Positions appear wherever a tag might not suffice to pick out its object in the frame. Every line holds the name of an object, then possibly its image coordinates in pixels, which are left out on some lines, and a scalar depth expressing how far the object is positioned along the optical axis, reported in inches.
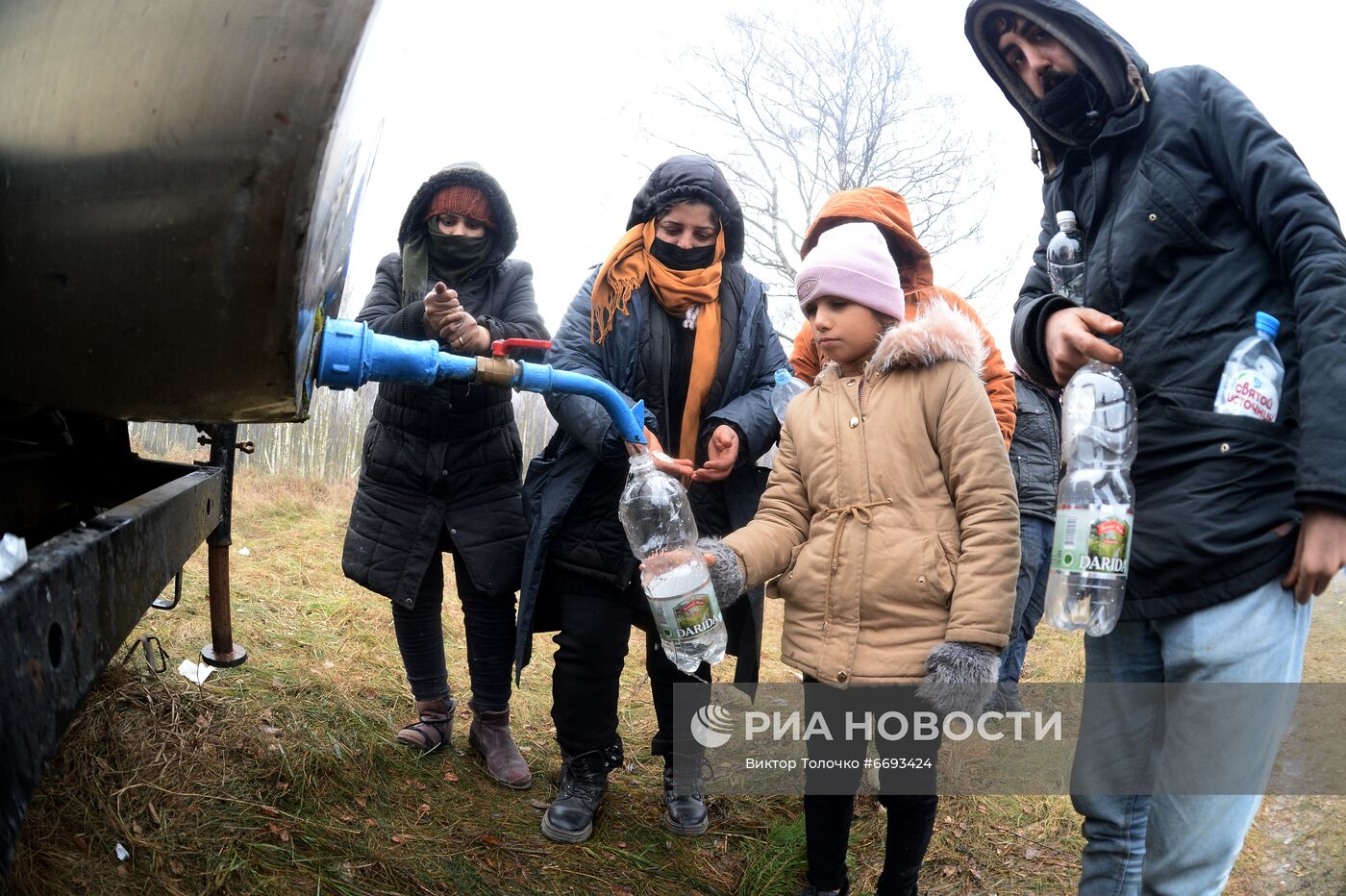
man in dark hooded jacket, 60.2
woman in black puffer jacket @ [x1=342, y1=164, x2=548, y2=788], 112.9
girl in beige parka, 75.9
